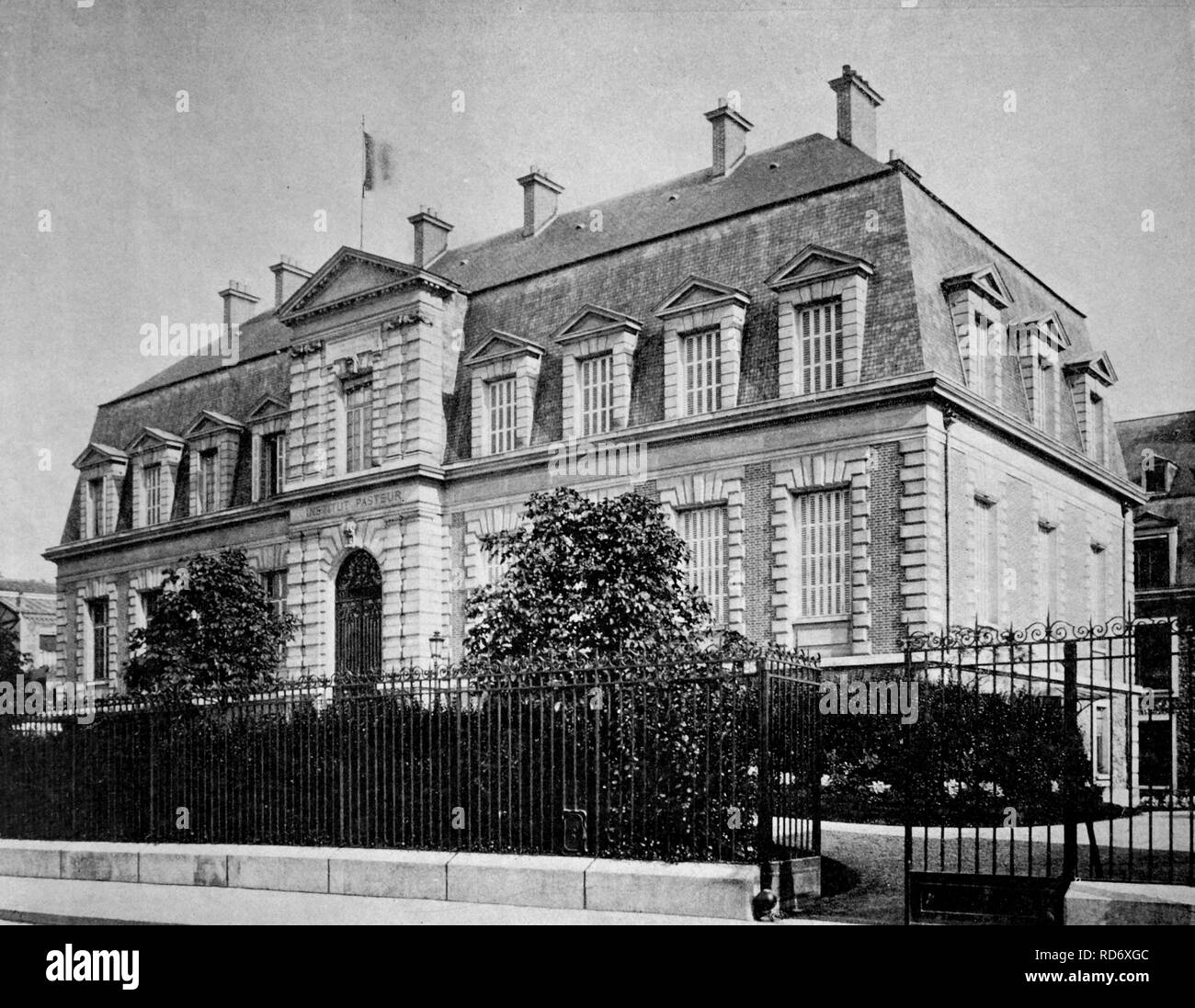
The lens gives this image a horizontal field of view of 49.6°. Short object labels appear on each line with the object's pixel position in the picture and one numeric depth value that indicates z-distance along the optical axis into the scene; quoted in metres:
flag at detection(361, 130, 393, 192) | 17.90
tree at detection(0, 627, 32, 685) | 26.48
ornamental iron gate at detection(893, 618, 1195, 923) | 10.06
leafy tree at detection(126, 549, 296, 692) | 22.44
